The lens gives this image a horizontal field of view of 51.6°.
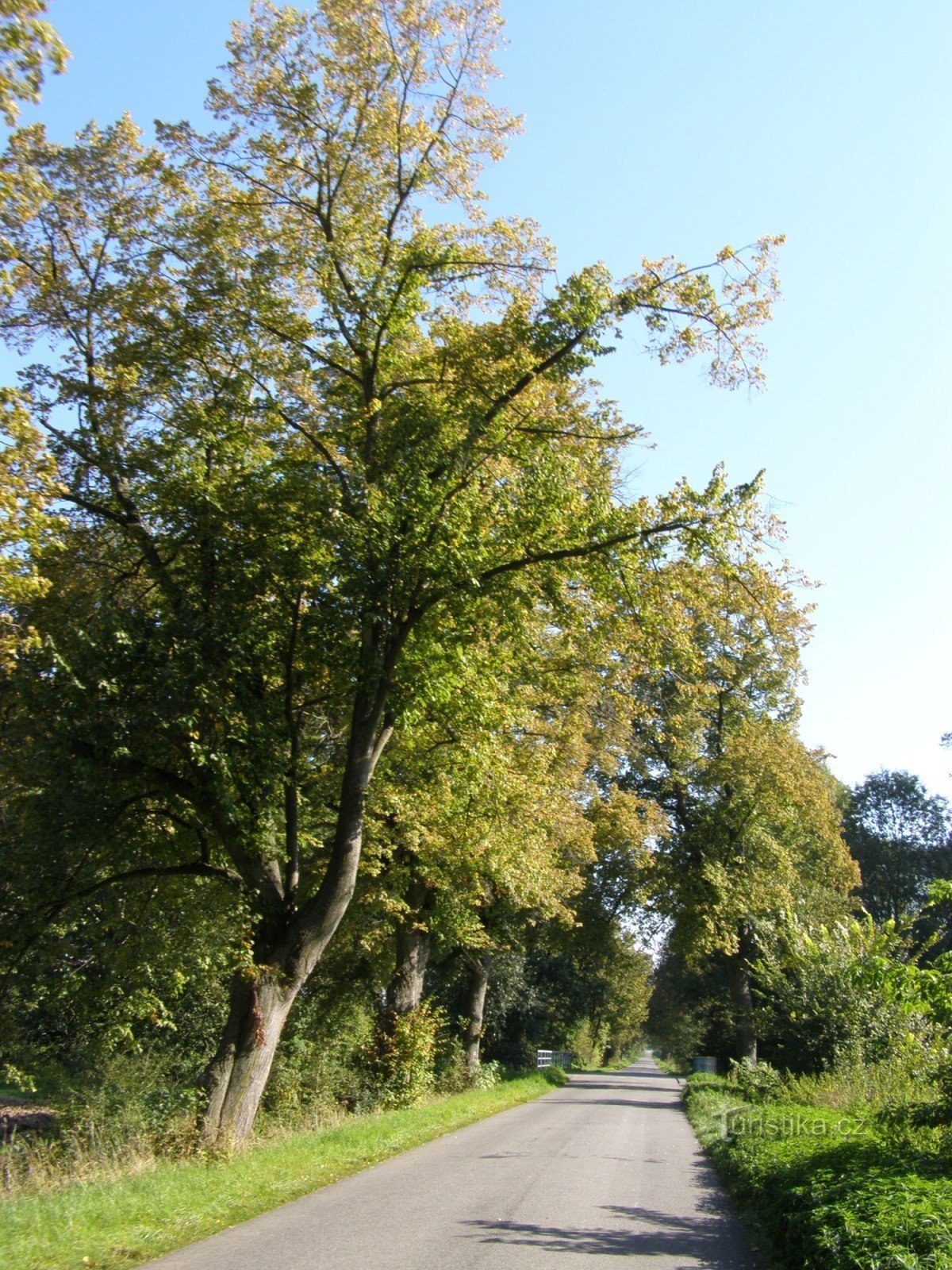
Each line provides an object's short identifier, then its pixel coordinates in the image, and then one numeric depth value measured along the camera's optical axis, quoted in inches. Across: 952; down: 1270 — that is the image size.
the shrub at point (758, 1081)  762.8
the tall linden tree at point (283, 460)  486.0
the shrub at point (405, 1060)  848.9
